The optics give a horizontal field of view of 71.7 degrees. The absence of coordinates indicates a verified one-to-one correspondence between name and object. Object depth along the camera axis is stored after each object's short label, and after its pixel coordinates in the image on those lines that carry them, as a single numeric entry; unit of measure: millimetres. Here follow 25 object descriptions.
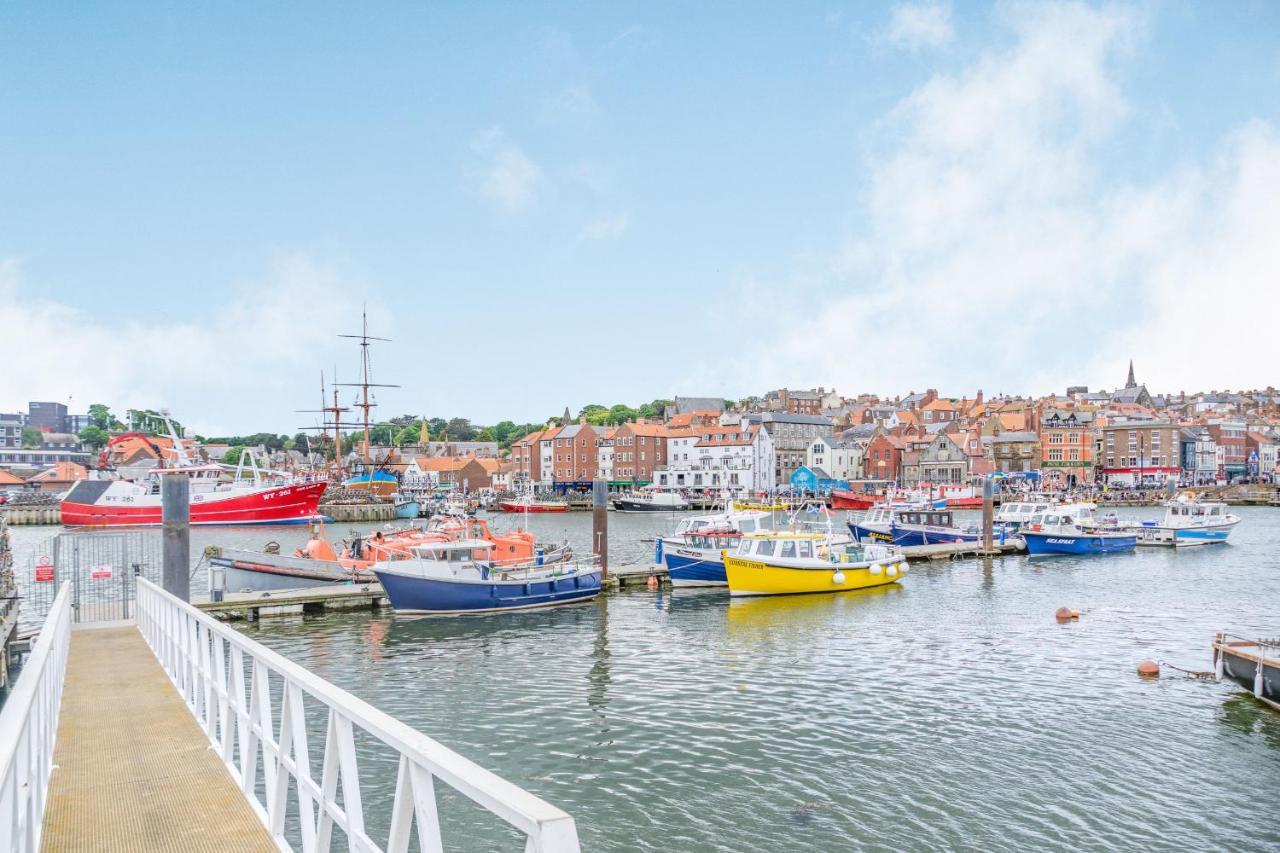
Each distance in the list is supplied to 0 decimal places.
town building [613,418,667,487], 144375
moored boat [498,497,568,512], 122625
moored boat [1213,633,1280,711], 19859
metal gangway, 3863
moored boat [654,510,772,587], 40531
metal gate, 21109
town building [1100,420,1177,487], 143625
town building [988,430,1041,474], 142000
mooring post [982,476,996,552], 55719
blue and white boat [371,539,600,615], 32812
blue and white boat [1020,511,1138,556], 57469
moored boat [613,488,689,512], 118562
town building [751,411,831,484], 137500
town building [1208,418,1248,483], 156250
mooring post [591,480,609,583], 39156
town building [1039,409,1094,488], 142875
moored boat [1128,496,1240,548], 63188
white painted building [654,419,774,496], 135125
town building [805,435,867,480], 142875
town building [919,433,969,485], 137375
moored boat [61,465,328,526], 89438
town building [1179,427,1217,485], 146000
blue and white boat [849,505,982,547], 58781
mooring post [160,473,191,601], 18016
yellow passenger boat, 37969
